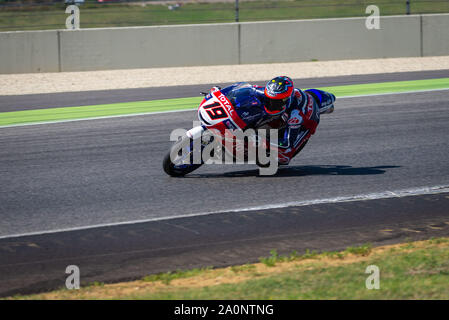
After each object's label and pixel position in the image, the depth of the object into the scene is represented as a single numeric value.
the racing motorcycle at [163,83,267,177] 16.06
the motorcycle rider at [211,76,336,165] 16.37
